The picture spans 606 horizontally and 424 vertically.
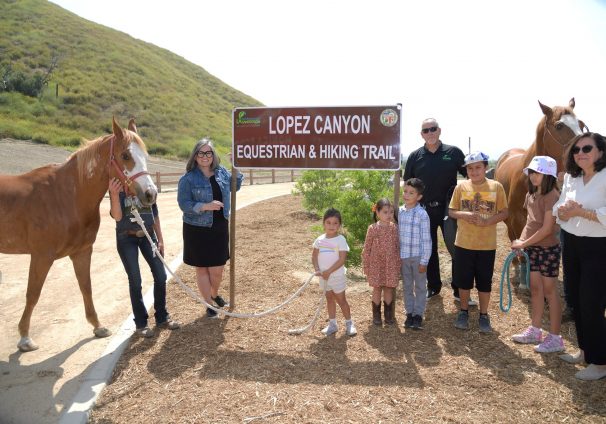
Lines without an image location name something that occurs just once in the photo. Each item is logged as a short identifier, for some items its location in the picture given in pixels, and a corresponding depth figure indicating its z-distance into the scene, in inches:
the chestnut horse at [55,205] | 173.0
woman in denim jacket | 187.3
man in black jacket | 201.5
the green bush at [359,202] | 281.9
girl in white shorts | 176.6
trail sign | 188.7
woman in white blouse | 134.3
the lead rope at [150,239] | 171.3
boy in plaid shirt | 178.4
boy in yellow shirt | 173.2
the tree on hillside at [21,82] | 1673.2
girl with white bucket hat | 159.6
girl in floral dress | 182.5
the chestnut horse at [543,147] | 191.6
